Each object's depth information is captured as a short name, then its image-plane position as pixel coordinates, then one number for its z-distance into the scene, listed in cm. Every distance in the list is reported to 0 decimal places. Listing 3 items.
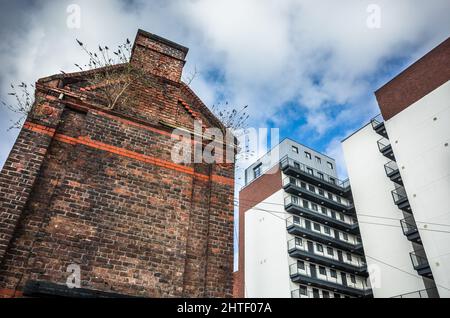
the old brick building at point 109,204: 513
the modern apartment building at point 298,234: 2859
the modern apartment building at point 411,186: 1814
